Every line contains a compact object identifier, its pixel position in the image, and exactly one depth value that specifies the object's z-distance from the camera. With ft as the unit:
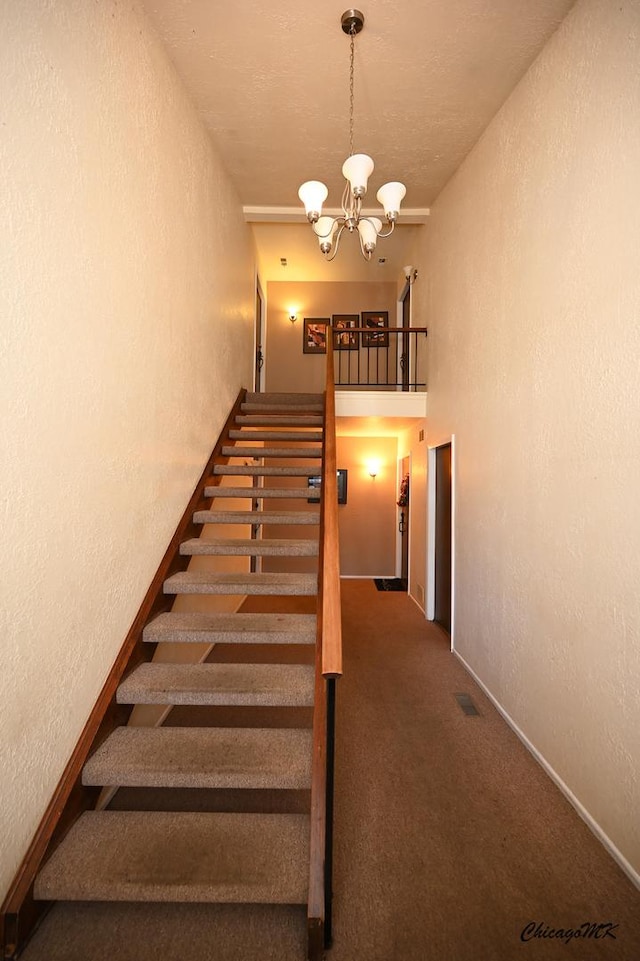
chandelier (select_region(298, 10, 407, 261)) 7.11
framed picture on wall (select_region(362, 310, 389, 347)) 22.54
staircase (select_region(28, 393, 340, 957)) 4.63
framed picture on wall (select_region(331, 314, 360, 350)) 22.76
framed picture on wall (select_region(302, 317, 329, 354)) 22.70
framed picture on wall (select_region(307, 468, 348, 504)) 21.88
